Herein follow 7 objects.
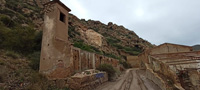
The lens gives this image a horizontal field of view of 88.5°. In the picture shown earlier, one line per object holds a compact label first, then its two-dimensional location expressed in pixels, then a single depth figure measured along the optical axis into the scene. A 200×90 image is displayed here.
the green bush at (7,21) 18.23
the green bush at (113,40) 52.83
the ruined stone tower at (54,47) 7.40
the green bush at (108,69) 12.91
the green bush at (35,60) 8.99
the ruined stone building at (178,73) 6.85
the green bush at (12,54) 9.57
